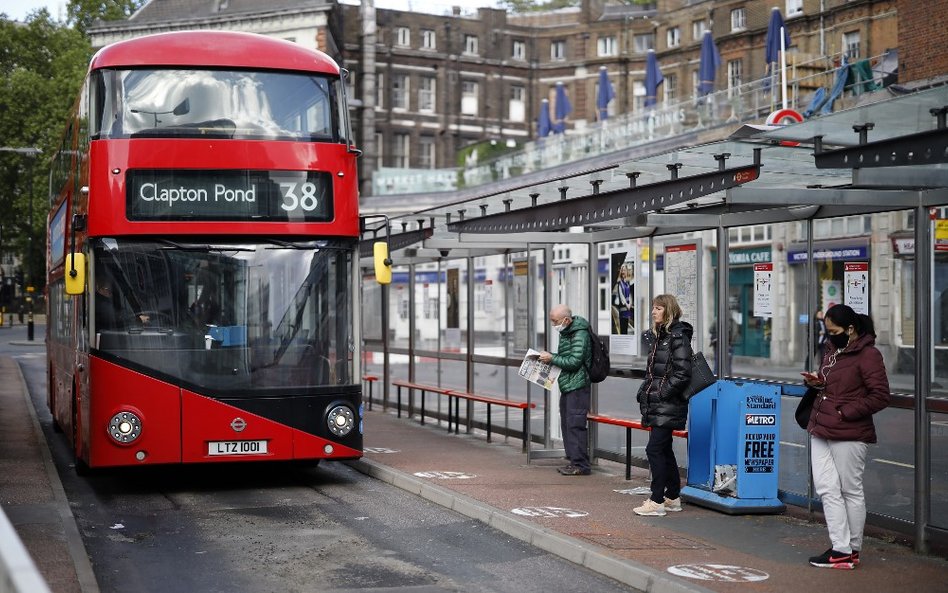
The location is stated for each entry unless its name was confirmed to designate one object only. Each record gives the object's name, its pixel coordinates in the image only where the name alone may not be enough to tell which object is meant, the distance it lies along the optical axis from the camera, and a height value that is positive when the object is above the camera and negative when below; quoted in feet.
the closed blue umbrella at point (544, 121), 211.00 +29.83
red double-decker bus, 40.78 +1.52
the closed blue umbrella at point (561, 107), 207.92 +31.80
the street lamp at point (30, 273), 193.36 +6.20
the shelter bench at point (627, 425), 42.96 -4.04
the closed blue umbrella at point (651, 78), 173.37 +30.68
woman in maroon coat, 28.17 -2.68
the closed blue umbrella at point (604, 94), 195.00 +31.68
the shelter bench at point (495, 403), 49.75 -4.21
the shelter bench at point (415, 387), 64.47 -4.28
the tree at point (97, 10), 264.93 +60.63
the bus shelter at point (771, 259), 30.45 +1.36
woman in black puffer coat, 34.88 -2.31
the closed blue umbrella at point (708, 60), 158.20 +30.02
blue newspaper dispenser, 35.53 -3.79
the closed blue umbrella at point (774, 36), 143.54 +29.68
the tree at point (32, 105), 240.12 +37.47
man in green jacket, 43.65 -2.58
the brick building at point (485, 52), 215.72 +47.35
